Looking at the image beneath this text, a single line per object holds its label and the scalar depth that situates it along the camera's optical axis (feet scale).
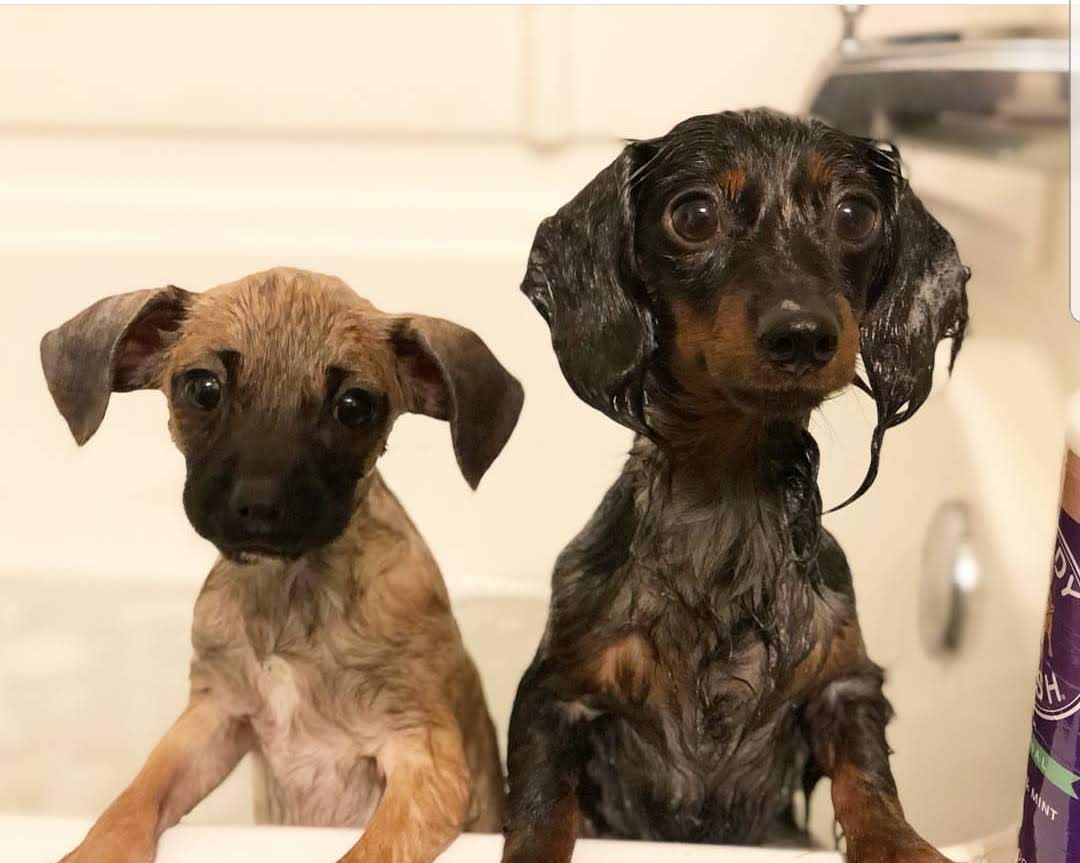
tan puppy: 2.43
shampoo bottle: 2.22
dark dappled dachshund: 2.24
